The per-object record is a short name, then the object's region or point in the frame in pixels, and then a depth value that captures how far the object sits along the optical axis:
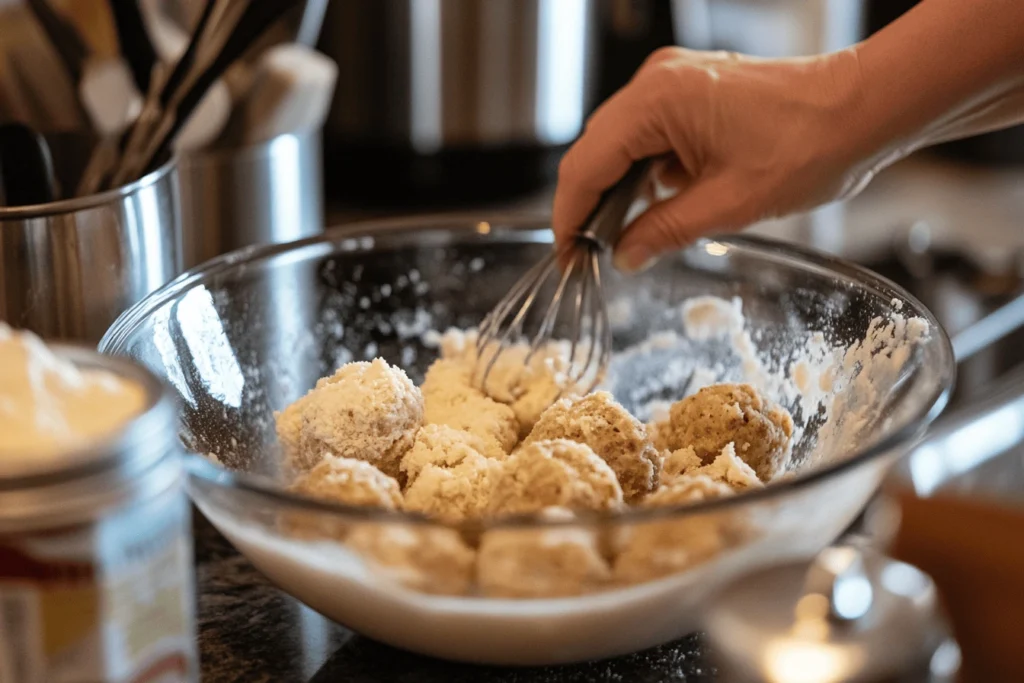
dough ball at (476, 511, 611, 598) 0.55
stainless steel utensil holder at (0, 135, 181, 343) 0.80
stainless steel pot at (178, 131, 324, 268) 1.15
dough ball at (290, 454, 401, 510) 0.65
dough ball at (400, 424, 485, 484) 0.76
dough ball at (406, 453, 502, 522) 0.71
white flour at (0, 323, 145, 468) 0.46
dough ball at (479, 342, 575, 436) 0.90
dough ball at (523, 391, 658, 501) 0.73
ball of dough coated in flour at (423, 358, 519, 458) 0.84
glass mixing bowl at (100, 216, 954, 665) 0.57
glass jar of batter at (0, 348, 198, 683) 0.44
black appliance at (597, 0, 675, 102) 1.85
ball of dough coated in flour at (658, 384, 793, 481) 0.78
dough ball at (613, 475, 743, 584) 0.57
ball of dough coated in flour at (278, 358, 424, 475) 0.78
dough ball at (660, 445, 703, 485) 0.76
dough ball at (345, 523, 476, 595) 0.55
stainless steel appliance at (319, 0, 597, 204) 1.71
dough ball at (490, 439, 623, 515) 0.63
